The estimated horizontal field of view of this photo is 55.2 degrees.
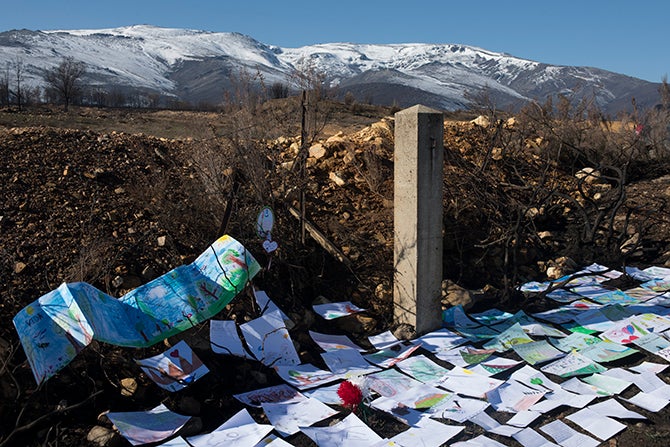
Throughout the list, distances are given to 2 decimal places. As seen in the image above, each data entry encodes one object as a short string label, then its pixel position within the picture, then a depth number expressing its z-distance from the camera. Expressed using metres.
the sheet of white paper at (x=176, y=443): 3.39
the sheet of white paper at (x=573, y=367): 4.20
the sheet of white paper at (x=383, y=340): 4.71
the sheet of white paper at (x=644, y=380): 3.93
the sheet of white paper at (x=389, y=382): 4.02
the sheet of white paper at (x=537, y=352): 4.39
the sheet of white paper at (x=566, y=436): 3.39
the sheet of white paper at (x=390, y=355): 4.45
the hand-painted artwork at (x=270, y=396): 3.88
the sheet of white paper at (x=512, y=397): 3.78
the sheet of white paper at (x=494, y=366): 4.24
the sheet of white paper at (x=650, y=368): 4.16
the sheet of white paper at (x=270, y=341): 4.39
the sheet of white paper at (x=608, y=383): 3.94
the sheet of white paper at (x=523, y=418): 3.57
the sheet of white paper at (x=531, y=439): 3.38
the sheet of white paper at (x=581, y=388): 3.91
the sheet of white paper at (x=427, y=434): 3.43
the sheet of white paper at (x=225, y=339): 4.31
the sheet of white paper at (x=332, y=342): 4.68
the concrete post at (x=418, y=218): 4.55
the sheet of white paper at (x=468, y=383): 3.98
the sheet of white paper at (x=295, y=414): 3.59
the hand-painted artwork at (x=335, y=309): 5.01
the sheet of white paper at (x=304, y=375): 4.13
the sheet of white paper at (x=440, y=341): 4.64
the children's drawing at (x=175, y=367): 3.92
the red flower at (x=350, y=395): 3.72
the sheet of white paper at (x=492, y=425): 3.50
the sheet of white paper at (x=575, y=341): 4.57
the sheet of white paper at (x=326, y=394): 3.89
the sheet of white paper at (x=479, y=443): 3.38
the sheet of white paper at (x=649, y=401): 3.72
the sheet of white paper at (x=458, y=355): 4.39
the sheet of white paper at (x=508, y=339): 4.61
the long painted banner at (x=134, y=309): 3.46
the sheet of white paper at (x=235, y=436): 3.41
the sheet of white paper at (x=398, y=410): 3.68
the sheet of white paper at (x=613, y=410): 3.63
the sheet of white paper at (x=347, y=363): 4.30
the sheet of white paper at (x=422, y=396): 3.86
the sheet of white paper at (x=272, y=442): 3.39
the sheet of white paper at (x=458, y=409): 3.69
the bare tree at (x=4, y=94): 24.34
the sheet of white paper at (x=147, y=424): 3.42
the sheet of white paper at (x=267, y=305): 4.76
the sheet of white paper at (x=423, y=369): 4.20
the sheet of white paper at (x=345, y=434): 3.43
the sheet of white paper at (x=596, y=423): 3.48
